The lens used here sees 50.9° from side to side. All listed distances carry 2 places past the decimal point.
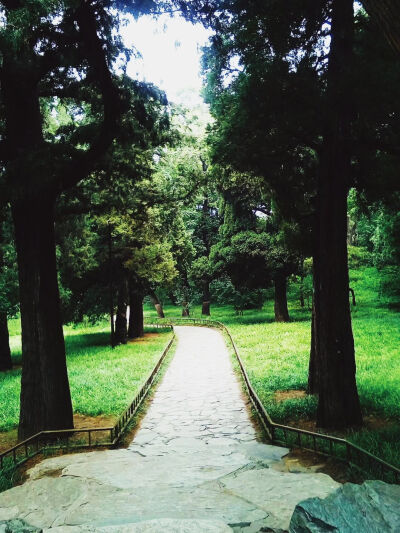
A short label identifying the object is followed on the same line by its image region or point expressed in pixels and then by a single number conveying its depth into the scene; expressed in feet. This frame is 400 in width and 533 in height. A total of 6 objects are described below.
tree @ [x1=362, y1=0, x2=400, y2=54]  7.38
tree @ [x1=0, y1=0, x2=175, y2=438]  24.41
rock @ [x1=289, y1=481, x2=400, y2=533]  8.80
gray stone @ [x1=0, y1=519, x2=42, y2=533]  11.13
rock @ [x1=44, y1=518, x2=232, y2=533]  10.41
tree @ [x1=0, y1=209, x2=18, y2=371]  57.36
